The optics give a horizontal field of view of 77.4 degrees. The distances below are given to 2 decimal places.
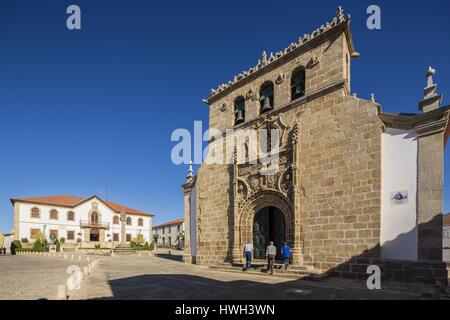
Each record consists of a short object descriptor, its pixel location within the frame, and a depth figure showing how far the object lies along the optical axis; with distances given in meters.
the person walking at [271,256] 11.06
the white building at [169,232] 64.95
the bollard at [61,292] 6.10
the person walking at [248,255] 12.27
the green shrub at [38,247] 31.80
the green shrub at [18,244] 31.83
